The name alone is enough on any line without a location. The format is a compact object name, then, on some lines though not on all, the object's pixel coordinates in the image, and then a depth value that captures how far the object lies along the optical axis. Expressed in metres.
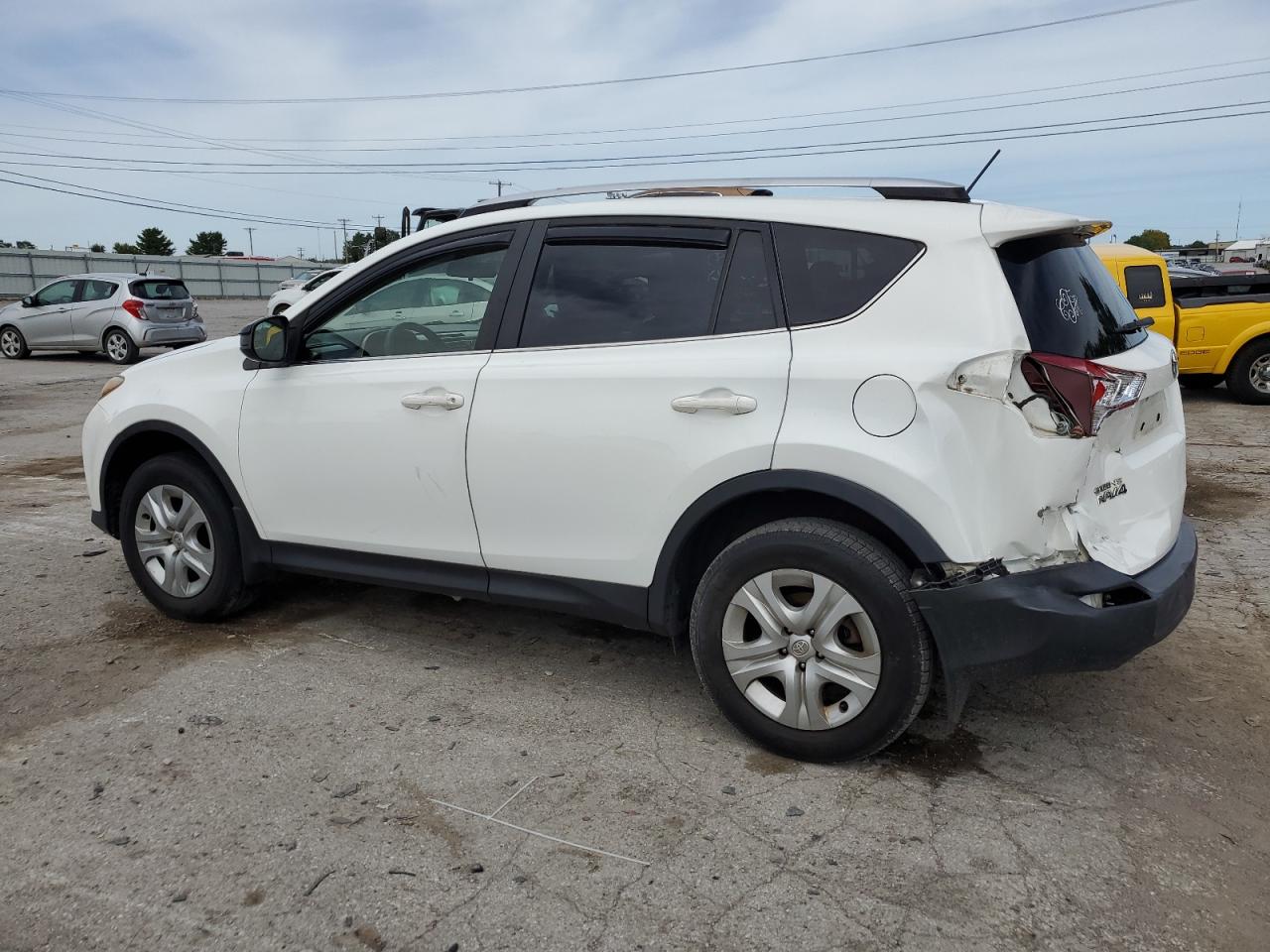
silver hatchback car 18.25
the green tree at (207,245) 102.25
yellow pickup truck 11.52
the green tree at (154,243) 94.56
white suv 2.91
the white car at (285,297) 19.48
